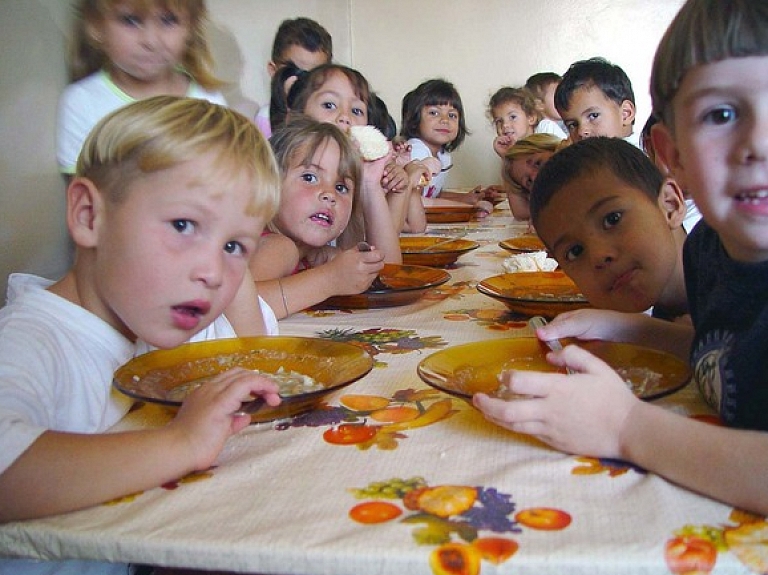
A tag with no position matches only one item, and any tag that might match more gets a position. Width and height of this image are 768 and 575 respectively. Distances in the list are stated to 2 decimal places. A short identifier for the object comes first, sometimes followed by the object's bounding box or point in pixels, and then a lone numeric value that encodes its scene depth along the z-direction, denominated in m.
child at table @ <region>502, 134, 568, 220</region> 2.44
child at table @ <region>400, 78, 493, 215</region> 3.84
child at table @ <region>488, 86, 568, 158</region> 4.01
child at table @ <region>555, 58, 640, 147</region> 2.68
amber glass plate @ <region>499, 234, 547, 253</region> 1.79
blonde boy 0.64
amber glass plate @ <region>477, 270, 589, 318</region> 1.16
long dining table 0.46
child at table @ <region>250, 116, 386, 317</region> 1.27
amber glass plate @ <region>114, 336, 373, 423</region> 0.69
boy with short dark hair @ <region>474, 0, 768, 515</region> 0.54
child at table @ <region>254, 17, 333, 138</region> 3.04
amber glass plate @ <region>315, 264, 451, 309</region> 1.25
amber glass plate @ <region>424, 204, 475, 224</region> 2.62
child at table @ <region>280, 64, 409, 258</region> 2.06
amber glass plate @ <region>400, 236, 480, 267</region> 1.68
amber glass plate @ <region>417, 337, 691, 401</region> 0.71
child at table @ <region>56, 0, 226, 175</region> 1.49
